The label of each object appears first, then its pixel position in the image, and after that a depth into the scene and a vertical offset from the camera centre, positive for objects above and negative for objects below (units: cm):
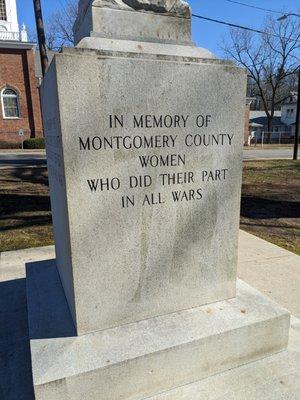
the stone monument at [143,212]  218 -60
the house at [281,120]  6383 +26
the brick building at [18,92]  2829 +261
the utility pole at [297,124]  1958 -18
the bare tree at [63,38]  3752 +974
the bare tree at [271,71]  4714 +676
